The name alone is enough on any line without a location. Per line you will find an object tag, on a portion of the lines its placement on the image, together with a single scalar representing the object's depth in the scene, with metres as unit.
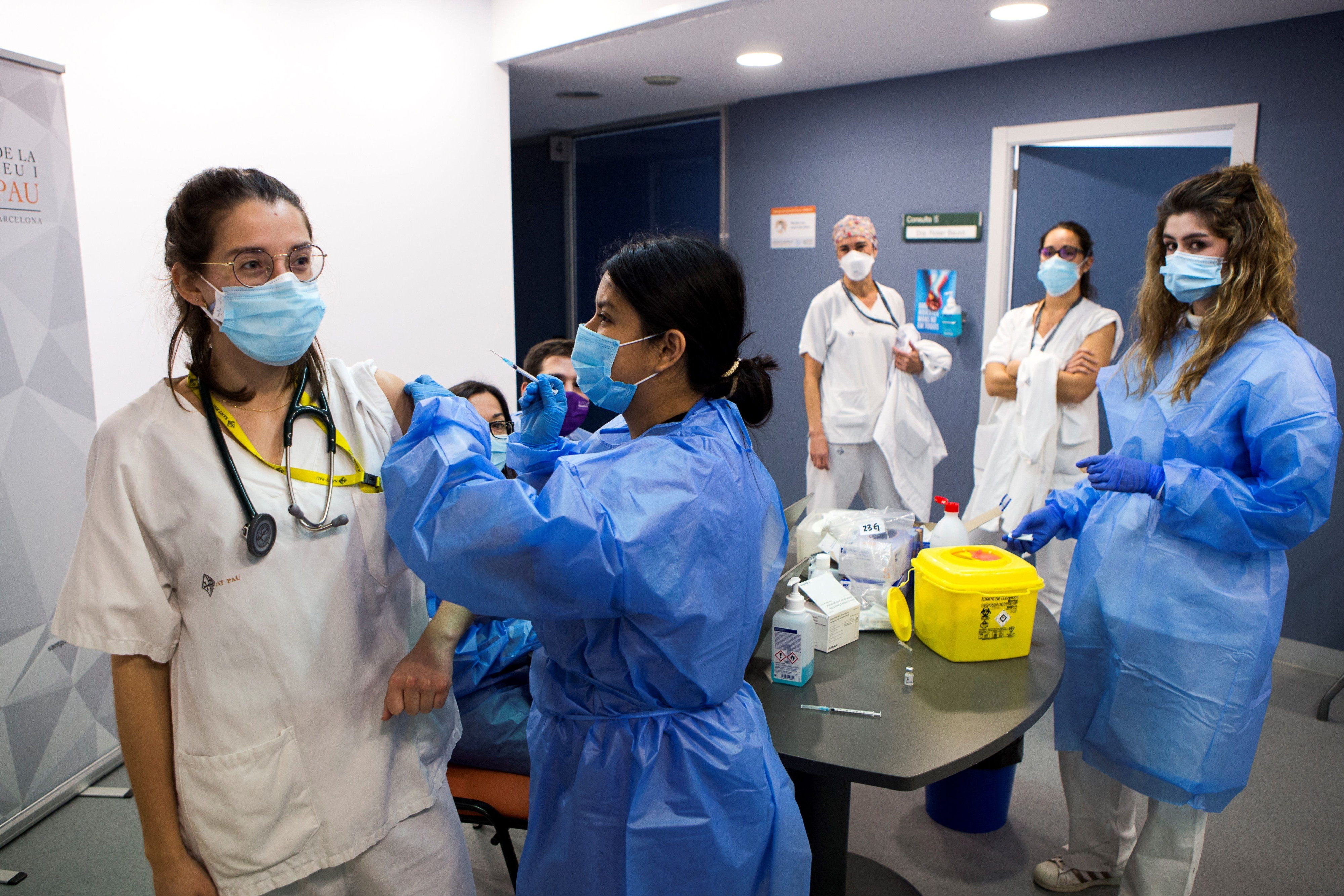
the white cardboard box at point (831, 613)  1.74
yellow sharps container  1.67
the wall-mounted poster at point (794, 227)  4.91
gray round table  1.38
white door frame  3.56
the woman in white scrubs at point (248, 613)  1.08
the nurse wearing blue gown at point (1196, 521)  1.67
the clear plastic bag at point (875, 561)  1.90
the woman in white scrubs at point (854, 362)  3.89
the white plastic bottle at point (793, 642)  1.59
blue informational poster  4.46
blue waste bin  2.38
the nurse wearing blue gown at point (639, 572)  1.04
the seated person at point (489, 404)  2.23
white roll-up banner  2.41
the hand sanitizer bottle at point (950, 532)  2.12
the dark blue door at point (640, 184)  5.42
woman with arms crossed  3.24
